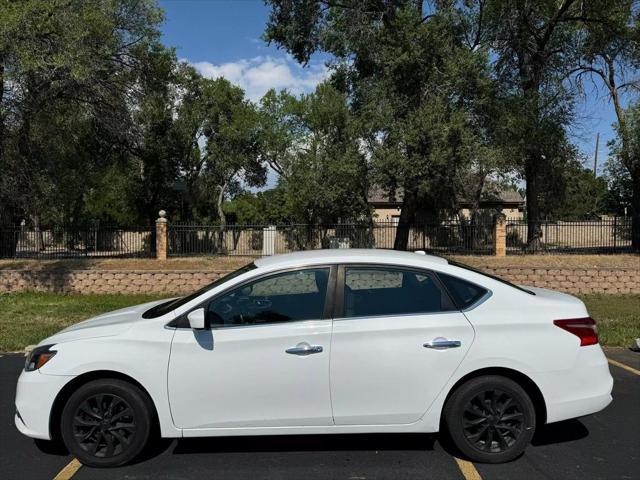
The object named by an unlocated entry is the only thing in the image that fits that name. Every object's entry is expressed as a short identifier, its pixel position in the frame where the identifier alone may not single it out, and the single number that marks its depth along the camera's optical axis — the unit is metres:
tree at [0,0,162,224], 13.46
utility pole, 52.88
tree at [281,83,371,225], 22.23
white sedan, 4.13
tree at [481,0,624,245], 21.05
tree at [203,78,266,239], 32.44
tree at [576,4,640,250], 21.03
